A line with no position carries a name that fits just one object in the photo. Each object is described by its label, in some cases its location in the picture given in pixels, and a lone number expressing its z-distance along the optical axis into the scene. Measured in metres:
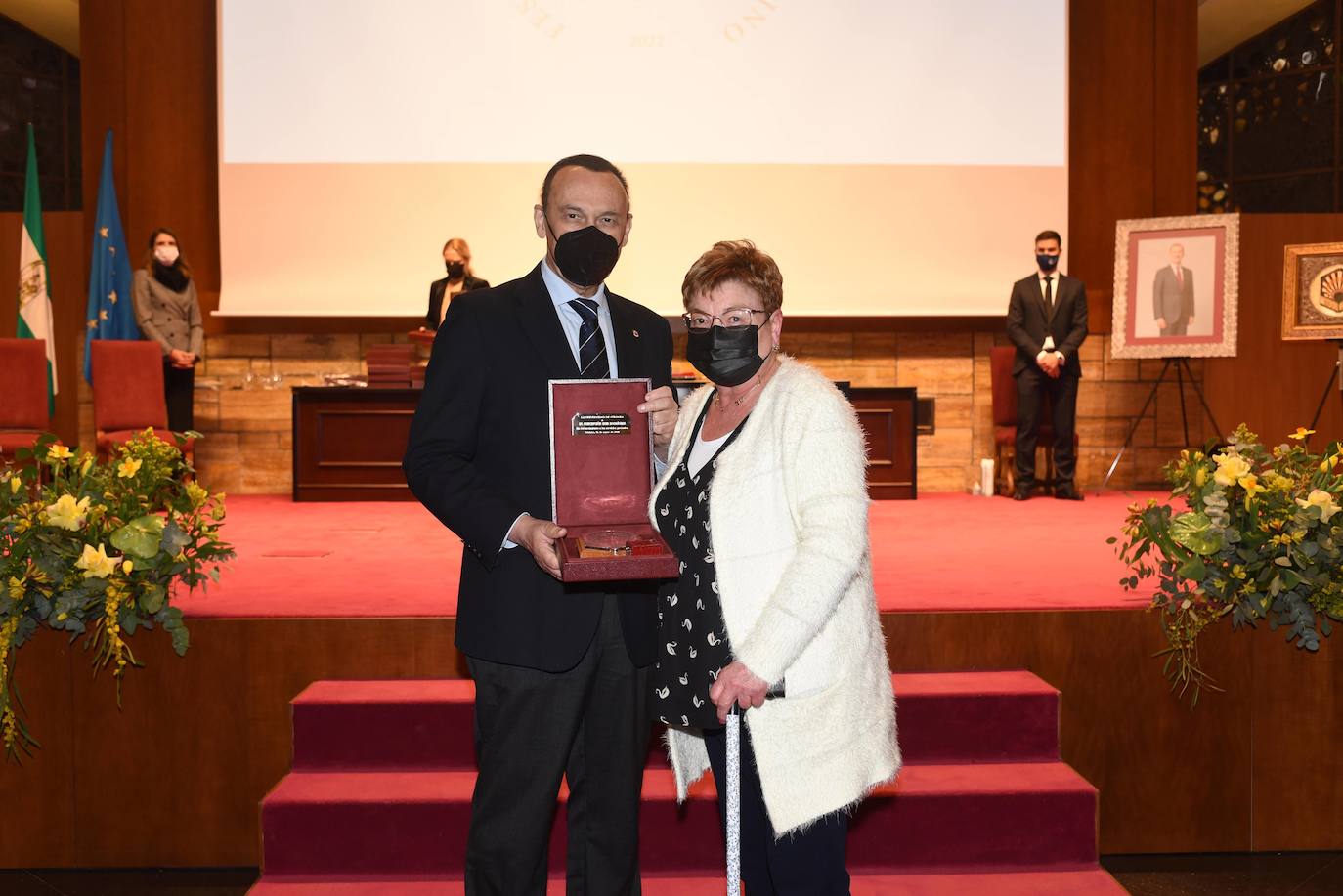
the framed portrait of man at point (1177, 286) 6.98
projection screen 7.22
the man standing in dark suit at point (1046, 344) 6.86
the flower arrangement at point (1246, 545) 3.08
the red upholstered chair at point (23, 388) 6.52
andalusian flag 7.52
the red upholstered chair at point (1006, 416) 7.18
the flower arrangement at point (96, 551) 3.03
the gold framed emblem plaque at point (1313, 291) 7.00
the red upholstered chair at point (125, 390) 6.35
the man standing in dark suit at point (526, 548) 1.87
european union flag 7.05
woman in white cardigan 1.71
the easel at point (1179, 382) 7.25
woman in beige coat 6.82
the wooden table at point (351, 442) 6.70
